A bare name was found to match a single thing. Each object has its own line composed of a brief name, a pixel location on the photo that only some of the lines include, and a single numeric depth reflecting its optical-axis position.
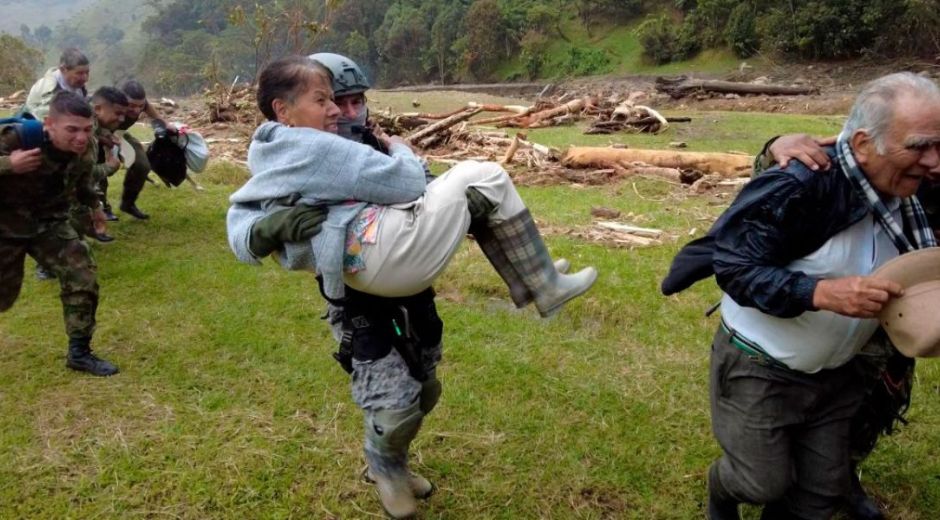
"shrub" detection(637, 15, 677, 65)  45.25
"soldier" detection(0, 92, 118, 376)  4.65
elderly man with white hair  2.13
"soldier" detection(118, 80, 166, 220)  7.52
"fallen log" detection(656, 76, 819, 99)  24.84
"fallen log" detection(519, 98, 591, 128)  18.94
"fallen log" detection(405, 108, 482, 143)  14.44
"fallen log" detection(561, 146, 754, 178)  11.07
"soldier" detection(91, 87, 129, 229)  6.98
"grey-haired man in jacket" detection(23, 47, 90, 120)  7.30
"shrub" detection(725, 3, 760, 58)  39.12
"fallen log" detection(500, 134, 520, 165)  12.38
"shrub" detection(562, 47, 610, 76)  50.36
